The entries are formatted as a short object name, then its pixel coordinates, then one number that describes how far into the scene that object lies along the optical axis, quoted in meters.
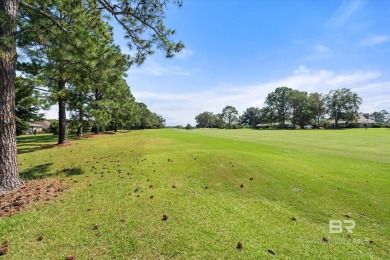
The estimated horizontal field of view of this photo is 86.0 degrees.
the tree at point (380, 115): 148.04
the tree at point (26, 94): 13.02
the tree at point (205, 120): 117.56
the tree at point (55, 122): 18.23
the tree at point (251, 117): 112.69
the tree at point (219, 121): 109.88
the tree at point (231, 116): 111.89
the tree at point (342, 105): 75.94
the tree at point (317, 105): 79.69
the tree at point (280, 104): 84.31
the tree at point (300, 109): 79.18
